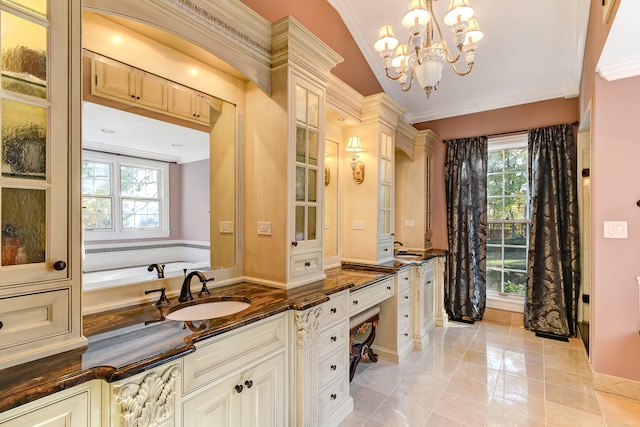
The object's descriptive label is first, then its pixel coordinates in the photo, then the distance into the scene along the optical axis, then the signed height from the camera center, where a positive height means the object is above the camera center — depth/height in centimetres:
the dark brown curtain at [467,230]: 393 -23
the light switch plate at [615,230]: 229 -13
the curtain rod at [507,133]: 376 +101
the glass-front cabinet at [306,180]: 206 +23
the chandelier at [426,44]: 181 +112
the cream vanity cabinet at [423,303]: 320 -101
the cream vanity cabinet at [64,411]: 80 -56
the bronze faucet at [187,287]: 166 -41
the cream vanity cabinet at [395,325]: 286 -108
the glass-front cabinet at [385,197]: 310 +17
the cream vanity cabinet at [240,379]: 120 -74
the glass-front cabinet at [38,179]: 96 +11
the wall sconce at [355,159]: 296 +54
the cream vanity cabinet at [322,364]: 167 -92
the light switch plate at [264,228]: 207 -11
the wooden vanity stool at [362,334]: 241 -109
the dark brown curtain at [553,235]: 341 -26
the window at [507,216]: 392 -4
